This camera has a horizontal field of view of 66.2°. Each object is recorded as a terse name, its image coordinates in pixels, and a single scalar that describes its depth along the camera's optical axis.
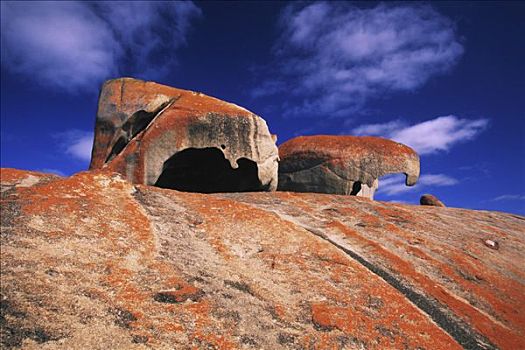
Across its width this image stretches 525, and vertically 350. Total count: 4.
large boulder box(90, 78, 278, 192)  16.73
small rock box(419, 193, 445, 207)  26.28
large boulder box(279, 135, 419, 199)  20.25
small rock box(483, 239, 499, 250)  13.36
